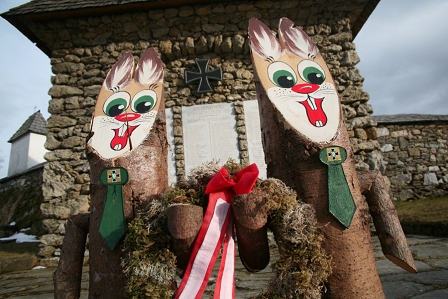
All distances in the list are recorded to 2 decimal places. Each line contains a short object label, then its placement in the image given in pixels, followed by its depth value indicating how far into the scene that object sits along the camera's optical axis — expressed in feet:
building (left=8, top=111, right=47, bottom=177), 42.04
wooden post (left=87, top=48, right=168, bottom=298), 4.99
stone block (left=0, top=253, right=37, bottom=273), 15.17
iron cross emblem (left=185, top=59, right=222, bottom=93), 17.02
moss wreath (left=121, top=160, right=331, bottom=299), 4.25
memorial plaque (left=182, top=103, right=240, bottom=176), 16.62
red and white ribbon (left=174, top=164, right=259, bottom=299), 4.37
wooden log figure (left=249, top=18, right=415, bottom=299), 4.66
